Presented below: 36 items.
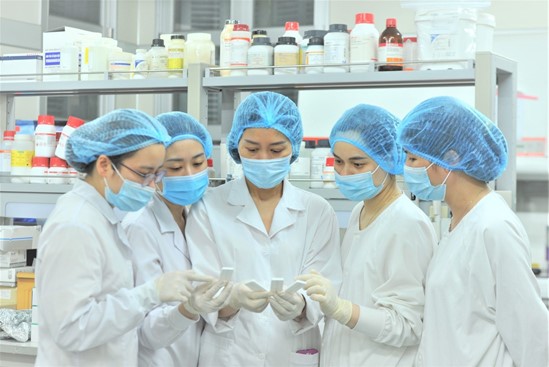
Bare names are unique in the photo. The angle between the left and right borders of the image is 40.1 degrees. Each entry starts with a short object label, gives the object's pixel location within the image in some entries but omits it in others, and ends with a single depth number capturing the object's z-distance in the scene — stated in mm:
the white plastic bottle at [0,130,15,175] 3357
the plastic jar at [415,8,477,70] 2525
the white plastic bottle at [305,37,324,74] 2707
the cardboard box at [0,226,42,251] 3100
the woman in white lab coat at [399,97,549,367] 1767
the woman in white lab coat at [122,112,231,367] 2014
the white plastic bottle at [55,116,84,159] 3158
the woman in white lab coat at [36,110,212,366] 1744
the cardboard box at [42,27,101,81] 3145
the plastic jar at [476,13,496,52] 2693
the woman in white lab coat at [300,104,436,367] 1996
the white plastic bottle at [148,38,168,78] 2984
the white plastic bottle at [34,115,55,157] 3229
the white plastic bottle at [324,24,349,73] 2660
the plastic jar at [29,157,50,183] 3215
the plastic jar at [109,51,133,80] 3072
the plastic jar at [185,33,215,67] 2947
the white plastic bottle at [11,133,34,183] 3266
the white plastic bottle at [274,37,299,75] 2764
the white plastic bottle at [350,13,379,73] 2639
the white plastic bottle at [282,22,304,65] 2793
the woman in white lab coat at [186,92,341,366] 2150
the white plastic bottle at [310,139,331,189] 2848
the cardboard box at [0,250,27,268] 3098
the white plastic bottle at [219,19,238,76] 2846
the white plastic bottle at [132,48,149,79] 3016
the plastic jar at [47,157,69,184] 3193
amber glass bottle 2609
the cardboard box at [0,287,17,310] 3084
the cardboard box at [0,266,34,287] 3064
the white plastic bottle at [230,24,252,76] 2816
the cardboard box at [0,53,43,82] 3303
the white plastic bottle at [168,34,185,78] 2971
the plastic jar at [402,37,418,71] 2652
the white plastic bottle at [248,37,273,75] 2777
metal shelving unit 2465
